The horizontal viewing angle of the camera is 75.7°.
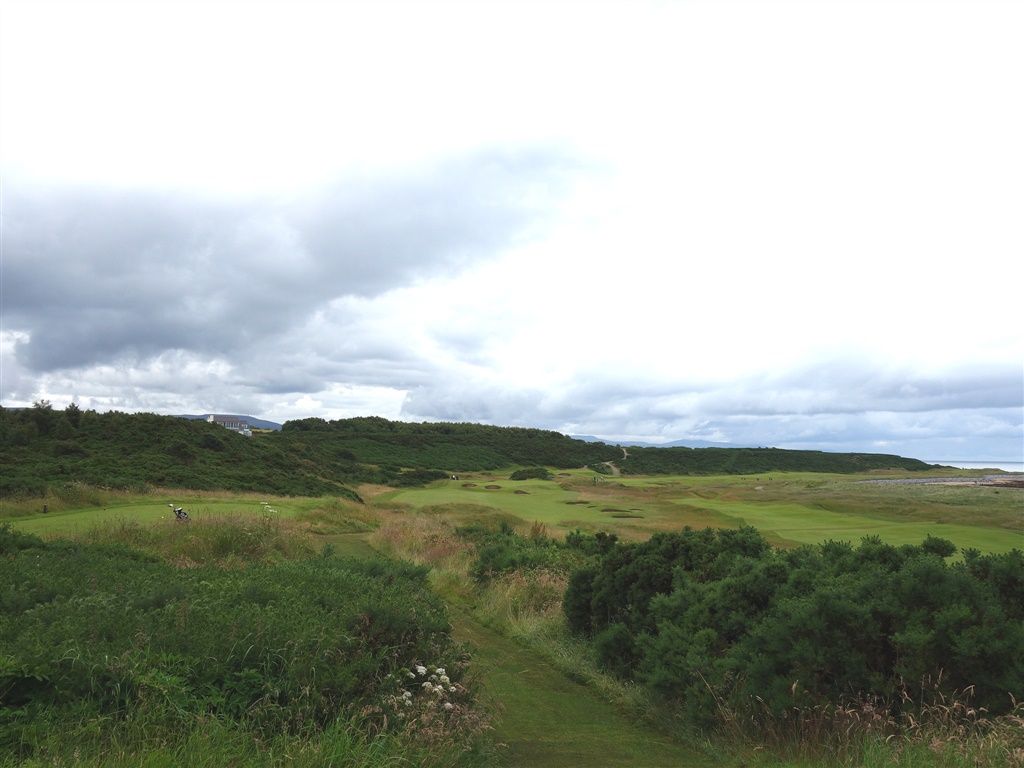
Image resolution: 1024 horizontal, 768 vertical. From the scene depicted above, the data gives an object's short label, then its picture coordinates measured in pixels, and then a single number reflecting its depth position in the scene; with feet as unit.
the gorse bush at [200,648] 13.96
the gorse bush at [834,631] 18.33
